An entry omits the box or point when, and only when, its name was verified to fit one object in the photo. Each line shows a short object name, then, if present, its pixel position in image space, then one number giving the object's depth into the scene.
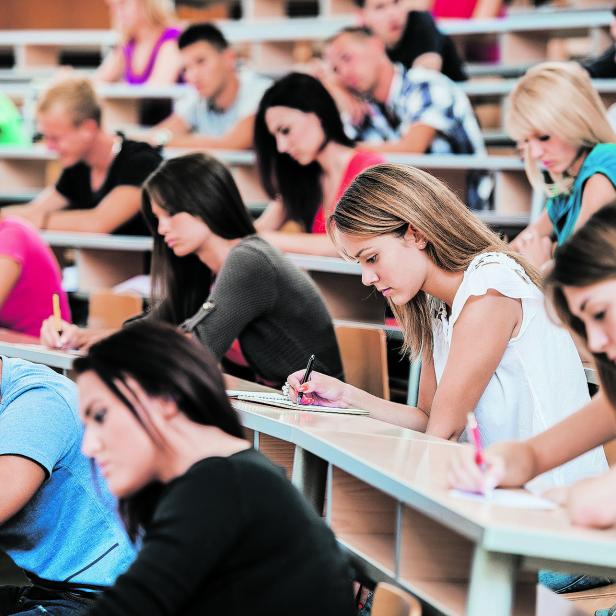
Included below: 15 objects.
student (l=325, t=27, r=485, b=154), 9.70
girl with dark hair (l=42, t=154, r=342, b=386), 6.09
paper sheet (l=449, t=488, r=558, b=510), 3.12
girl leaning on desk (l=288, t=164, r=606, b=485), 4.53
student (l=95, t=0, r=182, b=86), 12.57
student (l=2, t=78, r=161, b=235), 9.56
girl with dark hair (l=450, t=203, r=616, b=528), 2.95
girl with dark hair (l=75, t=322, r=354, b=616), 2.71
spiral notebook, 4.79
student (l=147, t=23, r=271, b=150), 10.91
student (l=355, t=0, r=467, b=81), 10.75
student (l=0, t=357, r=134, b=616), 4.09
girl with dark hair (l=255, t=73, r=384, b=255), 7.82
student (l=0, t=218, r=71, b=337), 7.22
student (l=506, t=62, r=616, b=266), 6.42
